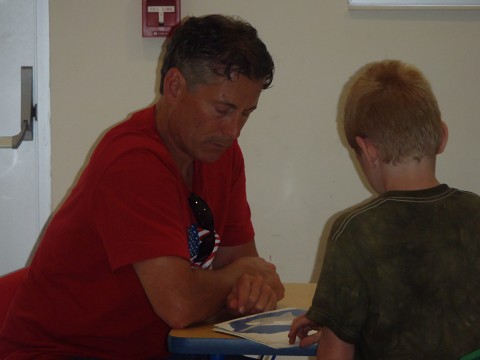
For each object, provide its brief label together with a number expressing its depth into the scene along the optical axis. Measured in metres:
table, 2.65
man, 2.72
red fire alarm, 3.48
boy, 2.55
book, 2.65
